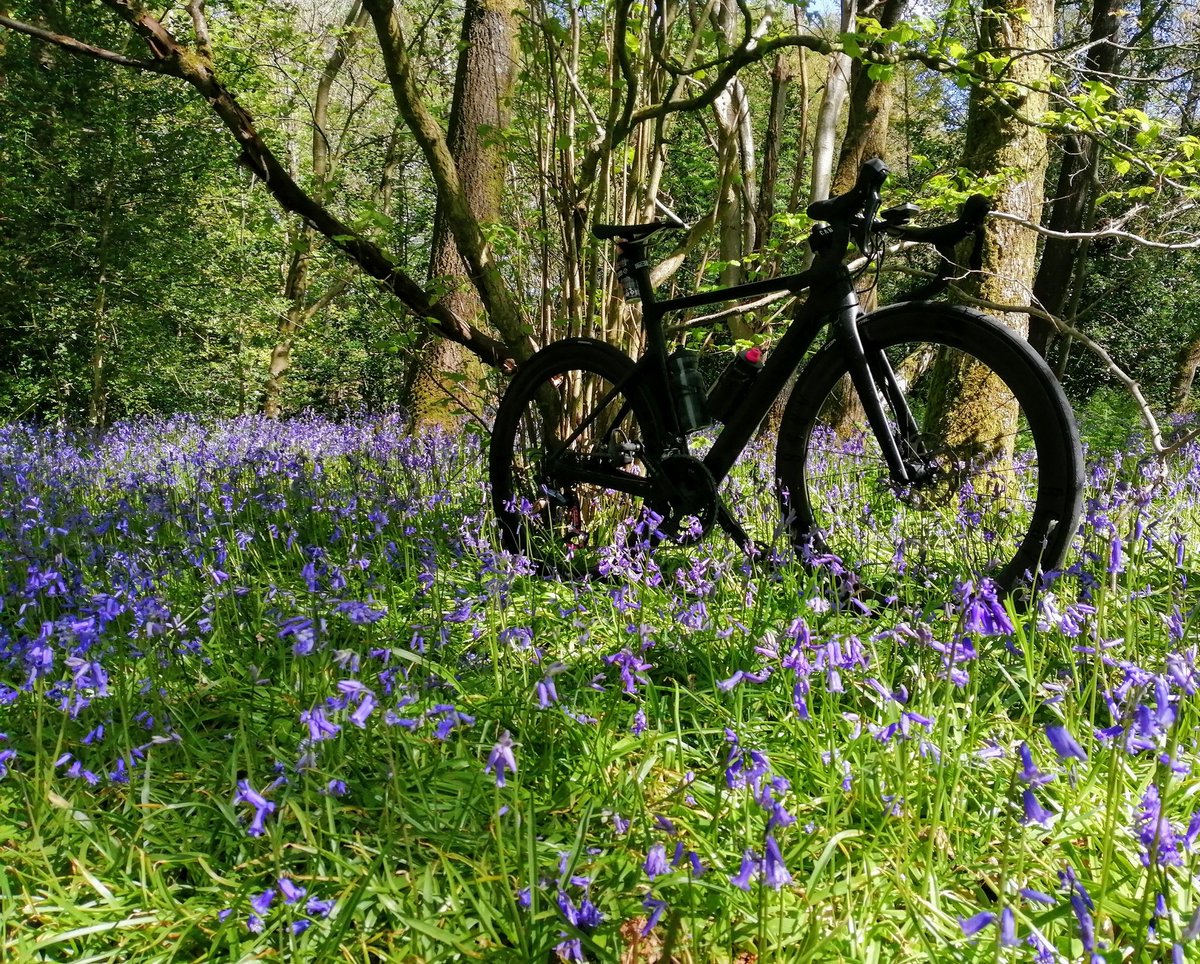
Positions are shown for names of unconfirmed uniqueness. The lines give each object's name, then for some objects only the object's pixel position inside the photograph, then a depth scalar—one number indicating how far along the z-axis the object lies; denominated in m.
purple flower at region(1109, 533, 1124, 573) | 1.49
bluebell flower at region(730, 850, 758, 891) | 1.03
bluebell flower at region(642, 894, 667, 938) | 1.08
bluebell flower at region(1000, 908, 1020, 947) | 0.83
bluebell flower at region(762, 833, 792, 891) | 1.02
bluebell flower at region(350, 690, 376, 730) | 1.19
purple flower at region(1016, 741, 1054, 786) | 0.93
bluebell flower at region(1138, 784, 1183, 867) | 1.13
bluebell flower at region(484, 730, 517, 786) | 1.03
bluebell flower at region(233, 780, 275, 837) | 1.17
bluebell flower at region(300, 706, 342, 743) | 1.22
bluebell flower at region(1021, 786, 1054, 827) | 0.89
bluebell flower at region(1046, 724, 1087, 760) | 0.85
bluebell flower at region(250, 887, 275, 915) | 1.22
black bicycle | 2.40
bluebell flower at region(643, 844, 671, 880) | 1.12
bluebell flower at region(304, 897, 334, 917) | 1.25
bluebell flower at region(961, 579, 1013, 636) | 1.46
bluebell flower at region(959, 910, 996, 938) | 0.87
